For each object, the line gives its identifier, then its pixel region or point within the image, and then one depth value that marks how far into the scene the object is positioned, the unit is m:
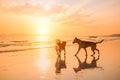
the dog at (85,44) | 8.63
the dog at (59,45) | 8.52
